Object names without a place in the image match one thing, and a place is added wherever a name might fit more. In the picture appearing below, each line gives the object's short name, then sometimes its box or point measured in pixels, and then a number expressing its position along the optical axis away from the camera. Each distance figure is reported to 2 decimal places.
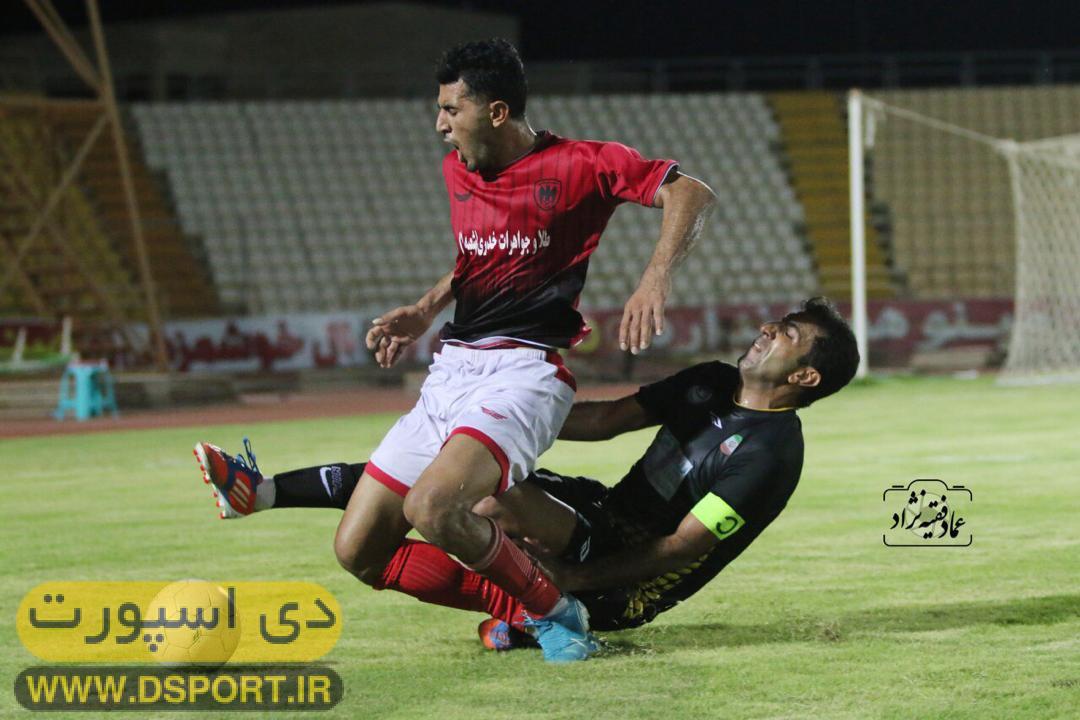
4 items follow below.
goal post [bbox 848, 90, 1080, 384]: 42.84
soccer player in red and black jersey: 9.31
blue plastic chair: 36.97
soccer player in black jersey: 9.60
